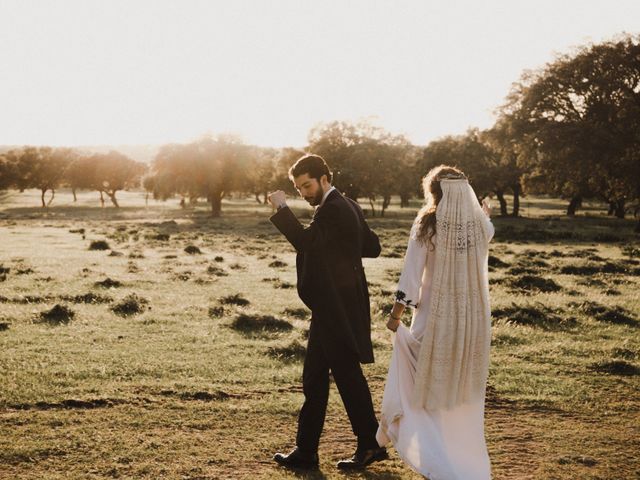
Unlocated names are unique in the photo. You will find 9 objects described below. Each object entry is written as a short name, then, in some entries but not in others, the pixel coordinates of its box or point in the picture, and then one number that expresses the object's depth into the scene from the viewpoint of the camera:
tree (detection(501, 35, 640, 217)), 35.94
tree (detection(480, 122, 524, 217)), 58.03
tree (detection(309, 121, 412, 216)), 58.19
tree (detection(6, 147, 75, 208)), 75.81
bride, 4.84
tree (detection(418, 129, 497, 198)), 58.91
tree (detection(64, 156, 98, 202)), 77.31
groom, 4.98
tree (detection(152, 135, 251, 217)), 57.91
